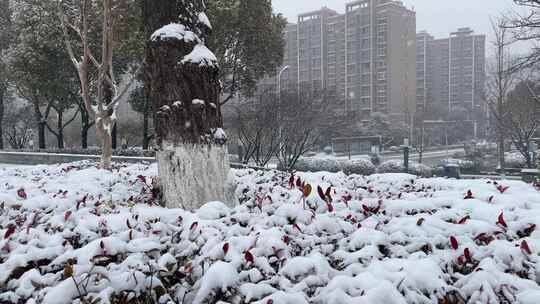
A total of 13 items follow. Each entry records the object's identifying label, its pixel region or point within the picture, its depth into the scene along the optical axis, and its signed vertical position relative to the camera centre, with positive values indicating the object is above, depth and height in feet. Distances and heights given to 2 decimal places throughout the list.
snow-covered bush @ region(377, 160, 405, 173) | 52.29 -2.69
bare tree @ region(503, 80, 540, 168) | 65.62 +4.64
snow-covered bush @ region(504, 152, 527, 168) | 69.89 -2.80
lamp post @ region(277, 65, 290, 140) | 52.06 +4.58
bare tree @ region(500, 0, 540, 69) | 37.51 +11.71
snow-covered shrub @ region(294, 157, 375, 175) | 52.19 -2.47
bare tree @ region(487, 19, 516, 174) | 58.65 +9.44
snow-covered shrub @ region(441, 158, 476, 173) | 62.03 -3.10
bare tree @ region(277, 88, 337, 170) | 52.16 +3.96
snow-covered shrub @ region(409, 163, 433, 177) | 51.26 -3.07
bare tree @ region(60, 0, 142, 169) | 24.71 +4.45
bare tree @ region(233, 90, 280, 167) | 52.01 +3.12
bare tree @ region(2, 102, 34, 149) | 96.07 +5.43
